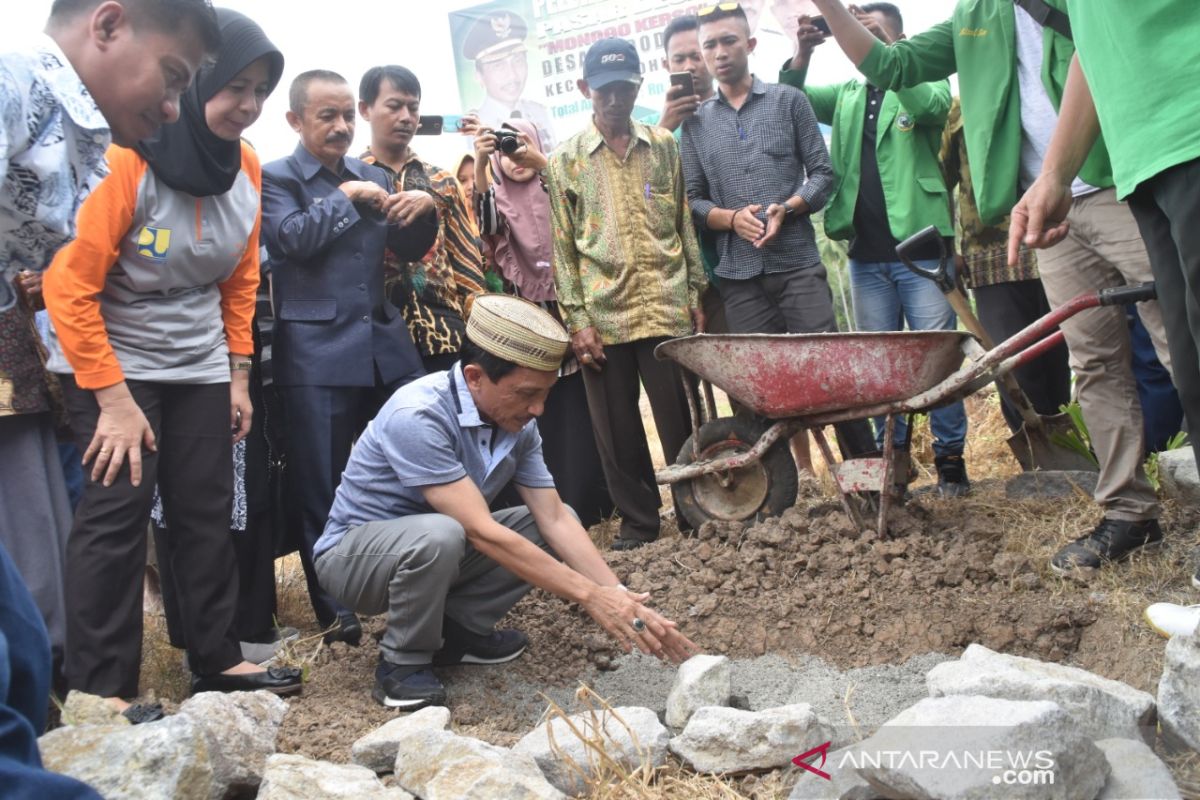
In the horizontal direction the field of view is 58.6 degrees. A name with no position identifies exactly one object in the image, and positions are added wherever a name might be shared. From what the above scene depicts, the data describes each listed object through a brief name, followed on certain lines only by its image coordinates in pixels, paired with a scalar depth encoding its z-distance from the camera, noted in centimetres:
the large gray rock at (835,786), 188
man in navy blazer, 349
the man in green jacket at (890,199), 419
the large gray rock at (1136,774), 174
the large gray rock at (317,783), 204
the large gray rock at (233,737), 229
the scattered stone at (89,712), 241
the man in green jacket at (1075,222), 289
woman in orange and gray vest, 265
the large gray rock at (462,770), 200
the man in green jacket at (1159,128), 181
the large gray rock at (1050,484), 396
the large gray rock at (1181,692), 195
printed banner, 909
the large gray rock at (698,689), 249
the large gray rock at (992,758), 170
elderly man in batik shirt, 423
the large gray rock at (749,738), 218
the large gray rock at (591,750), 223
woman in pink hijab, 454
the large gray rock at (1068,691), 201
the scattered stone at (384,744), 236
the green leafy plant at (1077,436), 406
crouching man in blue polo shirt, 274
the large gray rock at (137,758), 200
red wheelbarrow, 341
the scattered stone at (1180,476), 353
